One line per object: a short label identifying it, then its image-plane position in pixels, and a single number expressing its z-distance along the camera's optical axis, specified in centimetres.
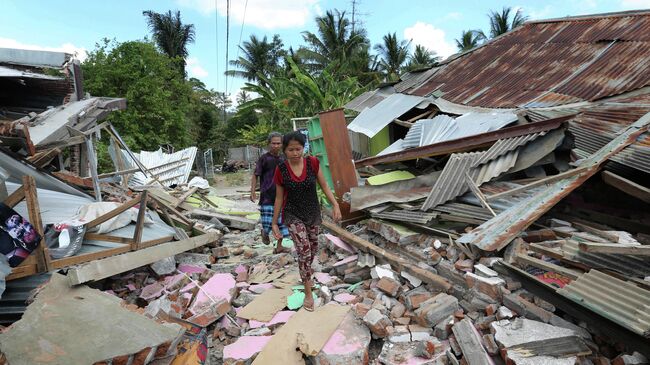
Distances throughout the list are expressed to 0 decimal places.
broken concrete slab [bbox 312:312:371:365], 244
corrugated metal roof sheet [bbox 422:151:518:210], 392
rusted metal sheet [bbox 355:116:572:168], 424
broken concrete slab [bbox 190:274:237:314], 345
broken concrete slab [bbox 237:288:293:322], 321
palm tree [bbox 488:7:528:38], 2577
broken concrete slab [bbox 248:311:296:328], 308
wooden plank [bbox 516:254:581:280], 247
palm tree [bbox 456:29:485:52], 2672
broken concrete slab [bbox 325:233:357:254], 412
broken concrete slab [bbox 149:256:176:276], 414
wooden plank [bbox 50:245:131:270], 313
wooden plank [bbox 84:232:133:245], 372
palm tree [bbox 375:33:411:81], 2519
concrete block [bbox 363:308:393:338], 261
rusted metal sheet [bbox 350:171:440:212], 434
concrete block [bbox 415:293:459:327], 259
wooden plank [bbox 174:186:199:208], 722
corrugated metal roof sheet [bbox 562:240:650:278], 230
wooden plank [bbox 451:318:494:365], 211
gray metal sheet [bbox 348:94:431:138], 788
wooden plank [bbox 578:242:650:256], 219
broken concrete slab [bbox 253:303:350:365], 253
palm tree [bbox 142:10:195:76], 2488
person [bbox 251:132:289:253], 448
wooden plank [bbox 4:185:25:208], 281
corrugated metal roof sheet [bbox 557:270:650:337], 191
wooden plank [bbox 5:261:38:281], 282
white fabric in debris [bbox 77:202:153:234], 389
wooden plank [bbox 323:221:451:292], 296
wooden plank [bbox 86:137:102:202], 544
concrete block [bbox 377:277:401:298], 305
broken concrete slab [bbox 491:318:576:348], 210
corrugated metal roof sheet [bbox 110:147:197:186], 1081
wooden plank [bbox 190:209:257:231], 679
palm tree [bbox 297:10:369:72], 2334
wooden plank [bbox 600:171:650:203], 299
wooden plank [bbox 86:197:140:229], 373
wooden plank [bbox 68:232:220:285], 280
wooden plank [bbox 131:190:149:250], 384
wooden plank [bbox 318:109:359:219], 510
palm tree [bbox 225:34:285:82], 2705
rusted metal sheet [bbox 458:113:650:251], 293
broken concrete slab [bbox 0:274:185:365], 196
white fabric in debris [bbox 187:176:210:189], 1123
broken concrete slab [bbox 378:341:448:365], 229
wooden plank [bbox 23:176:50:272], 288
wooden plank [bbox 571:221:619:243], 285
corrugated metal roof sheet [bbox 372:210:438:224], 377
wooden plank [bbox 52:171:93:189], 520
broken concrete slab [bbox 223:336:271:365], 264
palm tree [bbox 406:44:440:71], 2661
